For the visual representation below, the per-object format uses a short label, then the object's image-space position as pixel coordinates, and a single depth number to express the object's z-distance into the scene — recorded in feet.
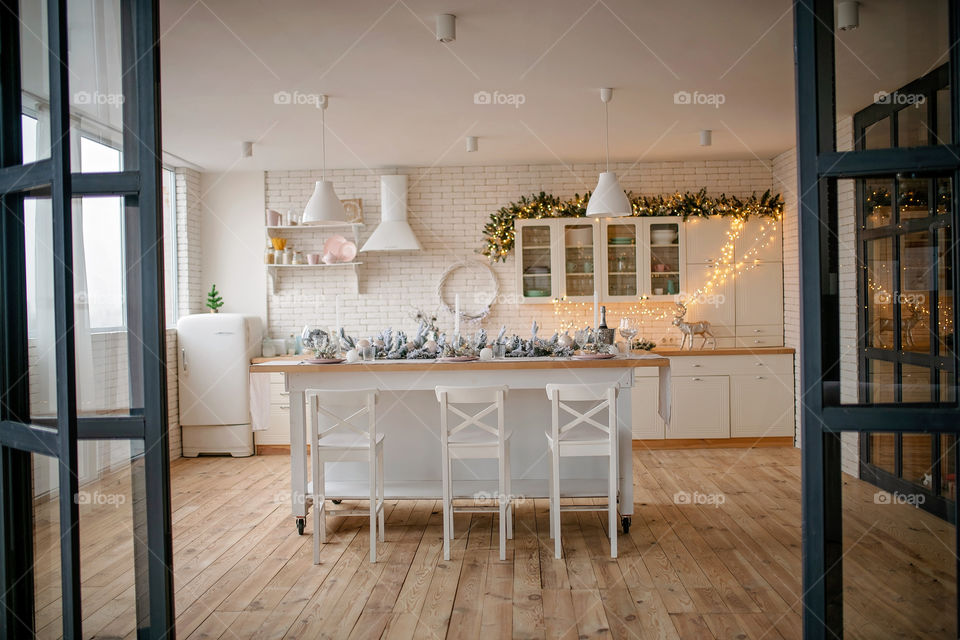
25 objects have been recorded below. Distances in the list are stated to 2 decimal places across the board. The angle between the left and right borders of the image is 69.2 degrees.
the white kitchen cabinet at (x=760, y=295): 23.29
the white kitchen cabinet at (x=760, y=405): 22.03
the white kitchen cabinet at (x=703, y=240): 23.16
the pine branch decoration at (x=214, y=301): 23.47
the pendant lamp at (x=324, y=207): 17.16
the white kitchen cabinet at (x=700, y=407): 22.00
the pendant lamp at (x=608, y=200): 16.25
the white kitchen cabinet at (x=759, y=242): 23.27
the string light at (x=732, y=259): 23.22
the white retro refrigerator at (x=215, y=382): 21.63
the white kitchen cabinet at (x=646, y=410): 21.99
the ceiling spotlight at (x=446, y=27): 11.50
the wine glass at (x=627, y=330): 15.74
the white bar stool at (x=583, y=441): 12.46
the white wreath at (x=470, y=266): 24.12
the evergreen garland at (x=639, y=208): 23.09
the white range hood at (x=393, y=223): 23.13
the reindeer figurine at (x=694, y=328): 22.30
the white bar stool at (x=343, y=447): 12.64
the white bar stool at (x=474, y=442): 12.57
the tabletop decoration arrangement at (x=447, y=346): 14.61
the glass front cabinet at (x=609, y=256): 23.20
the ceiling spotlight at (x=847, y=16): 6.82
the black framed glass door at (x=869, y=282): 6.89
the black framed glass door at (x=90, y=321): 7.47
